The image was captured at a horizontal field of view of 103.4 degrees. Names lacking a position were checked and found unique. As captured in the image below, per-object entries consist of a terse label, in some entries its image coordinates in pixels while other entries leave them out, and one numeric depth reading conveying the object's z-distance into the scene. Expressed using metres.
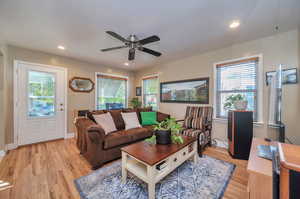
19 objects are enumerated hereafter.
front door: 2.97
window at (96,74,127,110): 4.38
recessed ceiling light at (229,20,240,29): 1.96
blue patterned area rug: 1.46
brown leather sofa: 2.04
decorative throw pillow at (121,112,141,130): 2.95
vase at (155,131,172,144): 1.88
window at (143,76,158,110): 4.60
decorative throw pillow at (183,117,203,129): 2.82
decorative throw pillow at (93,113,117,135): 2.52
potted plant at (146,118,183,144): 1.88
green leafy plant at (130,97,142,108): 4.86
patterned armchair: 2.52
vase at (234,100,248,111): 2.42
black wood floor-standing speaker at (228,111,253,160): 2.32
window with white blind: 2.58
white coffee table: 1.36
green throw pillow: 3.36
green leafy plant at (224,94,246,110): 2.57
